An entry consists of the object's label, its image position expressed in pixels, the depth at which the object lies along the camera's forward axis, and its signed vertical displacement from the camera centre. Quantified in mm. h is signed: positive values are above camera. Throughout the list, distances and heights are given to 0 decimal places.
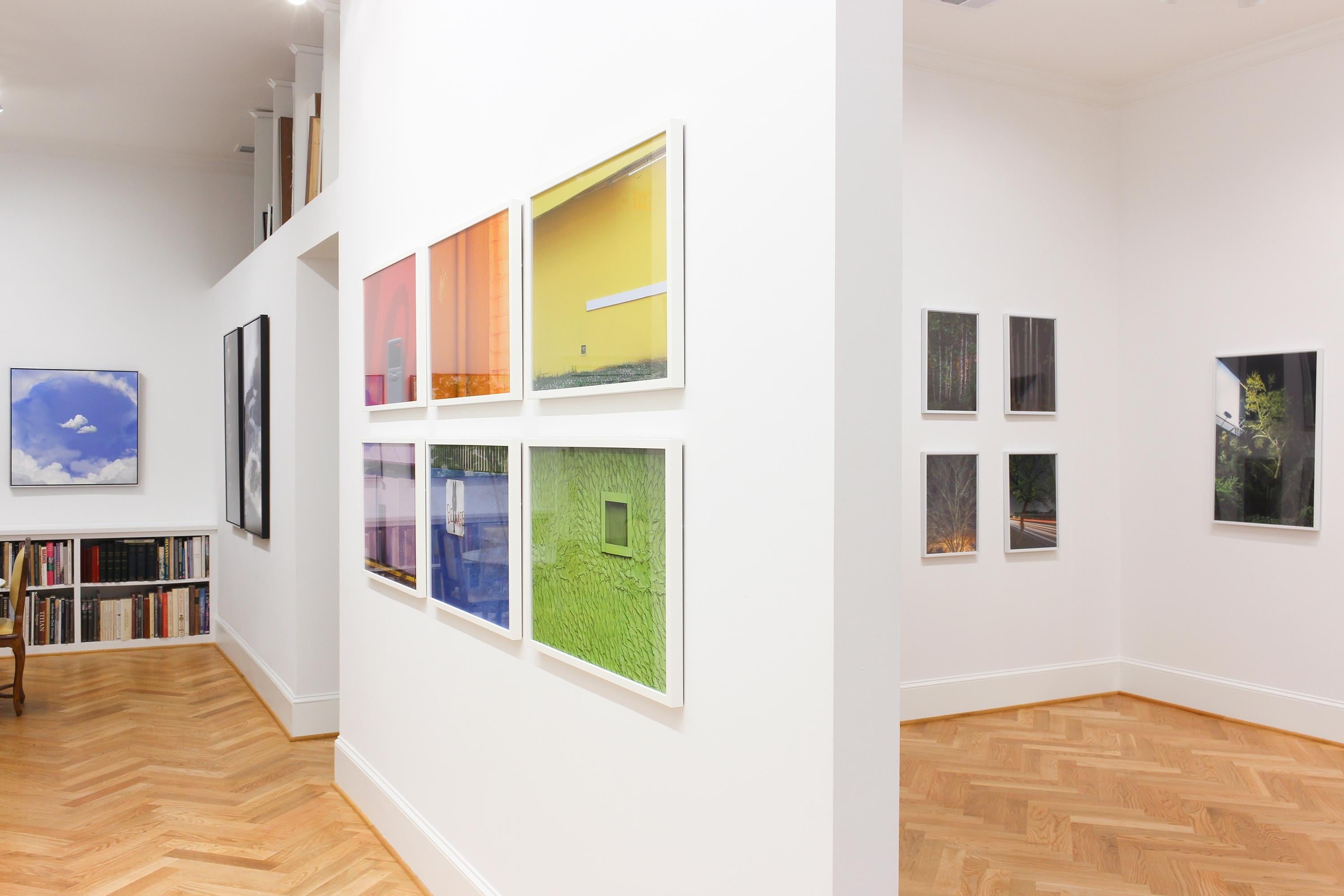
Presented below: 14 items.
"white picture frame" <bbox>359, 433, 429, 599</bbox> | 3018 -226
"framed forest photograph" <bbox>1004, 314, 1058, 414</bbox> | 4953 +413
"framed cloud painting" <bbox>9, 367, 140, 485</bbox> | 6801 +97
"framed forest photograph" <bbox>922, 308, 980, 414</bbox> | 4766 +411
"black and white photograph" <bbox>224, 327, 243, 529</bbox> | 5816 +91
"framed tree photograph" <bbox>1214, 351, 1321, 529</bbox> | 4516 +11
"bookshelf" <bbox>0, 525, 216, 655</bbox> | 6578 -1061
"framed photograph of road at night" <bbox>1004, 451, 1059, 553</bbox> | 4961 -325
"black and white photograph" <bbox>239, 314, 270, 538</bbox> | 5195 +85
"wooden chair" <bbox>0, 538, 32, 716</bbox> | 4984 -1000
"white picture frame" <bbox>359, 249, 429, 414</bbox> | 2992 +374
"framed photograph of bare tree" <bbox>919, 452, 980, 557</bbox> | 4758 -316
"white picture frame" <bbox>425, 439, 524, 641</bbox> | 2430 -263
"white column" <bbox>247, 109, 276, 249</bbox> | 6191 +1875
